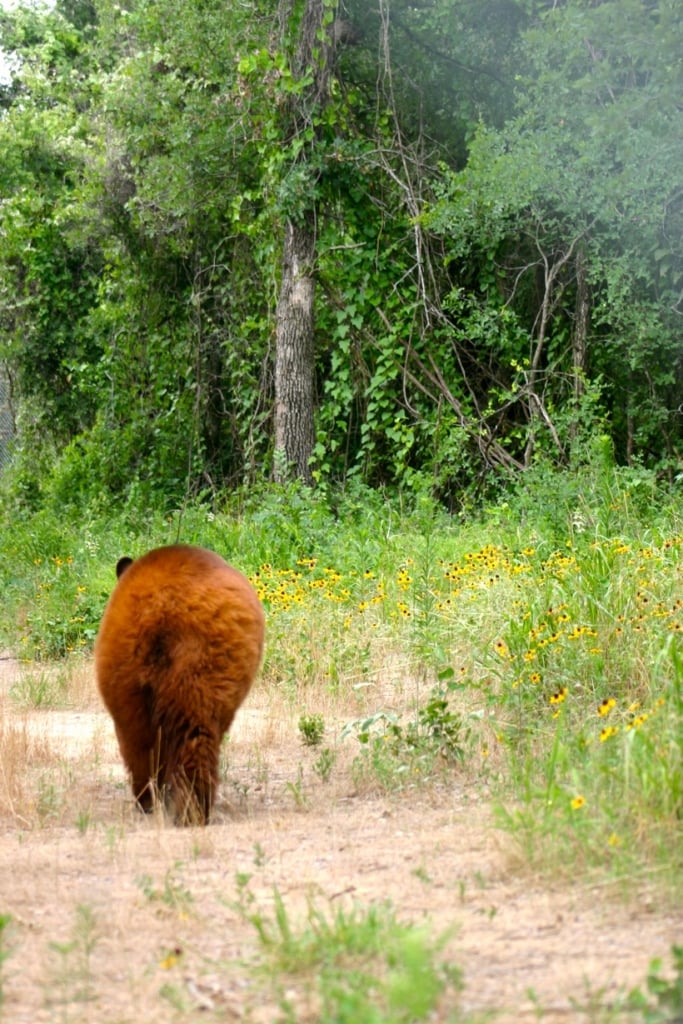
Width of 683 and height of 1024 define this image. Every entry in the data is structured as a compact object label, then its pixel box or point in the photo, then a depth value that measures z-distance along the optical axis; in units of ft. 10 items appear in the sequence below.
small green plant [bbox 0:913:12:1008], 21.25
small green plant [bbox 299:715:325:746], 42.80
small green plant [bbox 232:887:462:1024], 18.40
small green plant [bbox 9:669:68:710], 53.01
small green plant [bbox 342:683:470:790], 36.91
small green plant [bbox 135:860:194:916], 25.86
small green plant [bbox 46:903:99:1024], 21.38
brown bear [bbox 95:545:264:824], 33.35
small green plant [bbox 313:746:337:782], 38.61
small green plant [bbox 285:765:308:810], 35.58
